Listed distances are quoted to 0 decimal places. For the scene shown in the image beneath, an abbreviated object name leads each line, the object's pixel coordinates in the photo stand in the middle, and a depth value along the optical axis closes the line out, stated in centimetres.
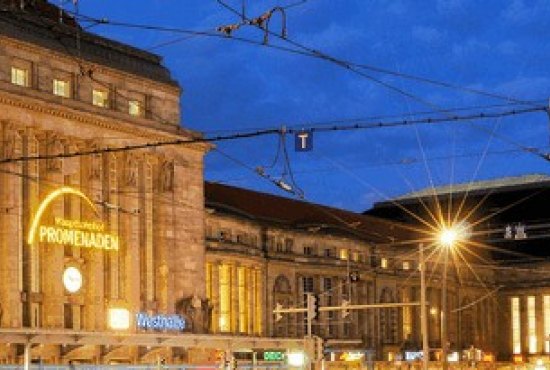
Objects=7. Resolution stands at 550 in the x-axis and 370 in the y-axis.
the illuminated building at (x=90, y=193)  6600
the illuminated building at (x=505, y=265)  15188
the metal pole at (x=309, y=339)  4825
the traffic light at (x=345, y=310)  5611
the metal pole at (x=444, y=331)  6114
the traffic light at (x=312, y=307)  4962
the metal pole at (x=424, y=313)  5722
